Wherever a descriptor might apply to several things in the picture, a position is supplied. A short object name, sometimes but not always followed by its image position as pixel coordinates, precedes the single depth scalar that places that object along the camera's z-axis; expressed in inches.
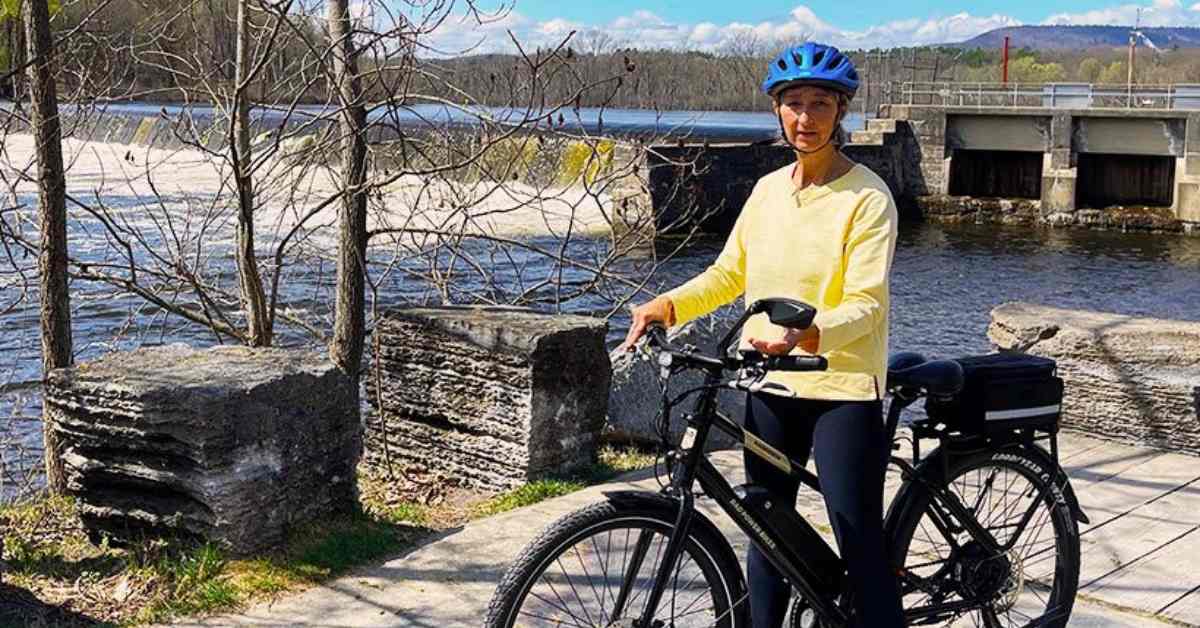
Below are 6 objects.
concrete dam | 1494.8
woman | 134.4
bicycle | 128.2
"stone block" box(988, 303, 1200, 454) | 281.7
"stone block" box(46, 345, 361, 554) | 198.7
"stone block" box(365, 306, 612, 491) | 262.7
